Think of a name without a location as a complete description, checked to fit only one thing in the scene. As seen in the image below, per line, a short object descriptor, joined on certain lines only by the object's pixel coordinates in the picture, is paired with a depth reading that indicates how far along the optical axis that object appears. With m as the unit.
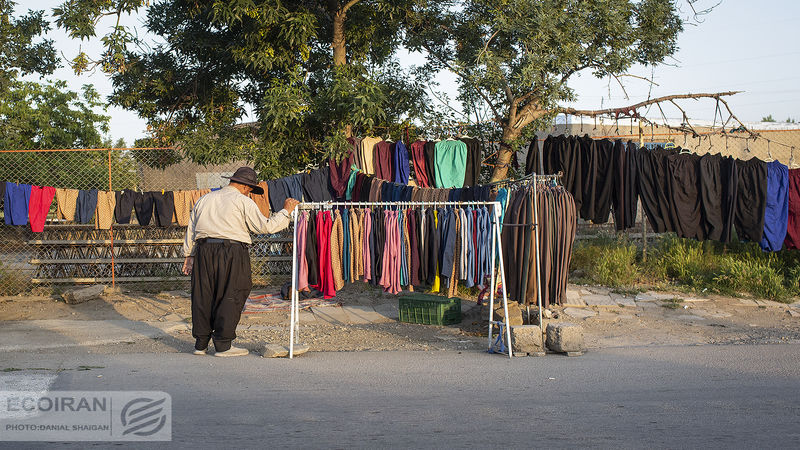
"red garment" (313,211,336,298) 7.89
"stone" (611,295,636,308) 10.42
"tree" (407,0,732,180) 9.85
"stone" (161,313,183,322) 9.88
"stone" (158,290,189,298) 11.80
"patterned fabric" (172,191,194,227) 11.49
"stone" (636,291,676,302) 10.73
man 7.28
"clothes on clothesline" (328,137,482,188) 10.53
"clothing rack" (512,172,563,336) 7.79
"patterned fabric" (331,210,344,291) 7.89
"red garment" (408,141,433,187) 10.58
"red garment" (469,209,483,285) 7.84
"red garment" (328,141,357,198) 10.72
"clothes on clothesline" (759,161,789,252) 9.42
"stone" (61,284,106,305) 11.02
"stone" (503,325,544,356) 7.43
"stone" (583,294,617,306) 10.48
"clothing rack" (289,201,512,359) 7.39
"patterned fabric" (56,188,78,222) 11.15
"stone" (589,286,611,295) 11.18
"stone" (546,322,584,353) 7.39
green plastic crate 9.30
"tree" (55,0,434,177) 10.38
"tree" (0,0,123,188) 12.05
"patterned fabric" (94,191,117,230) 11.34
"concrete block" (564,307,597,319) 9.82
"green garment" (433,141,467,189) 10.51
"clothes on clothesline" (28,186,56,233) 10.99
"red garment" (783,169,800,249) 9.49
